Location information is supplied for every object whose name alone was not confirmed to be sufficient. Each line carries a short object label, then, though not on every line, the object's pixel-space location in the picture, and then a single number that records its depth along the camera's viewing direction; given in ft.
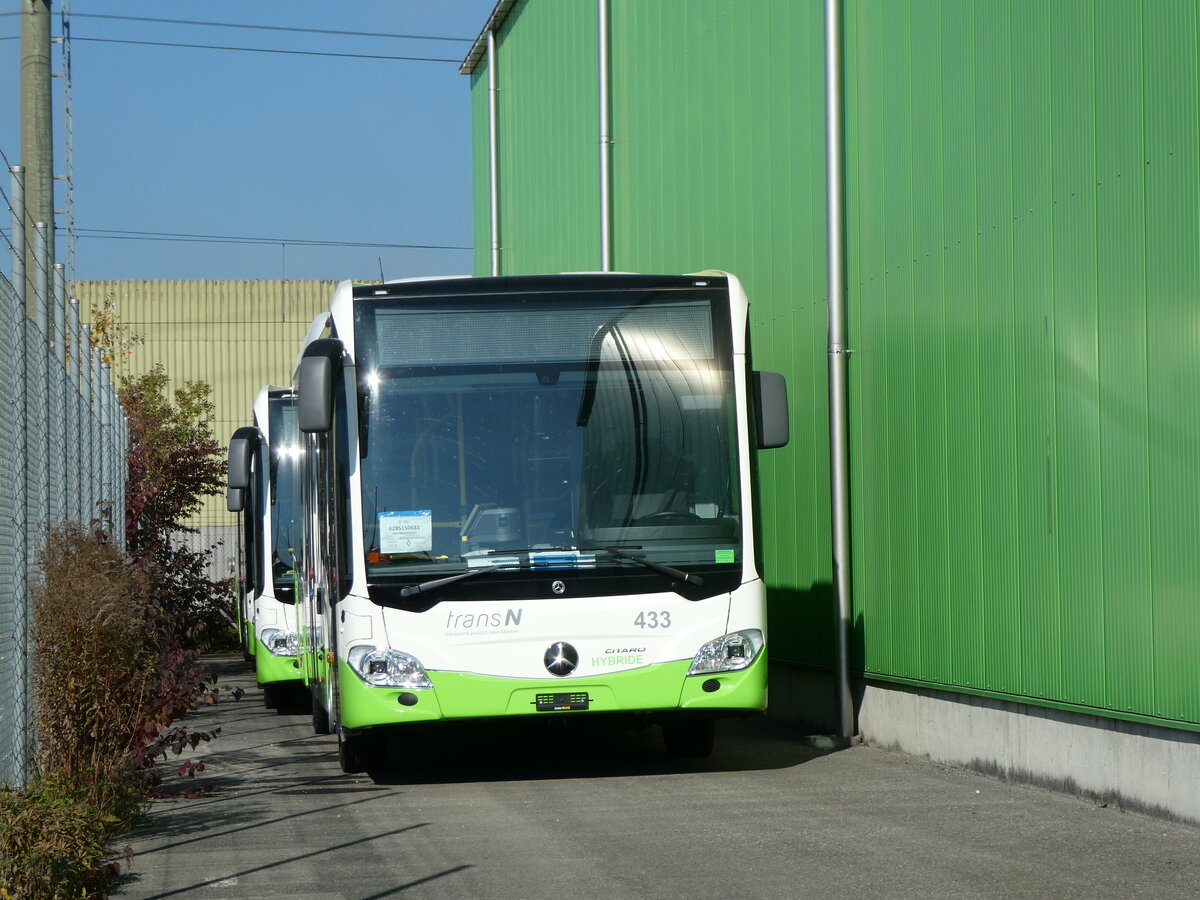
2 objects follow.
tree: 79.30
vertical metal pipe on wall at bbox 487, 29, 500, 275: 91.66
